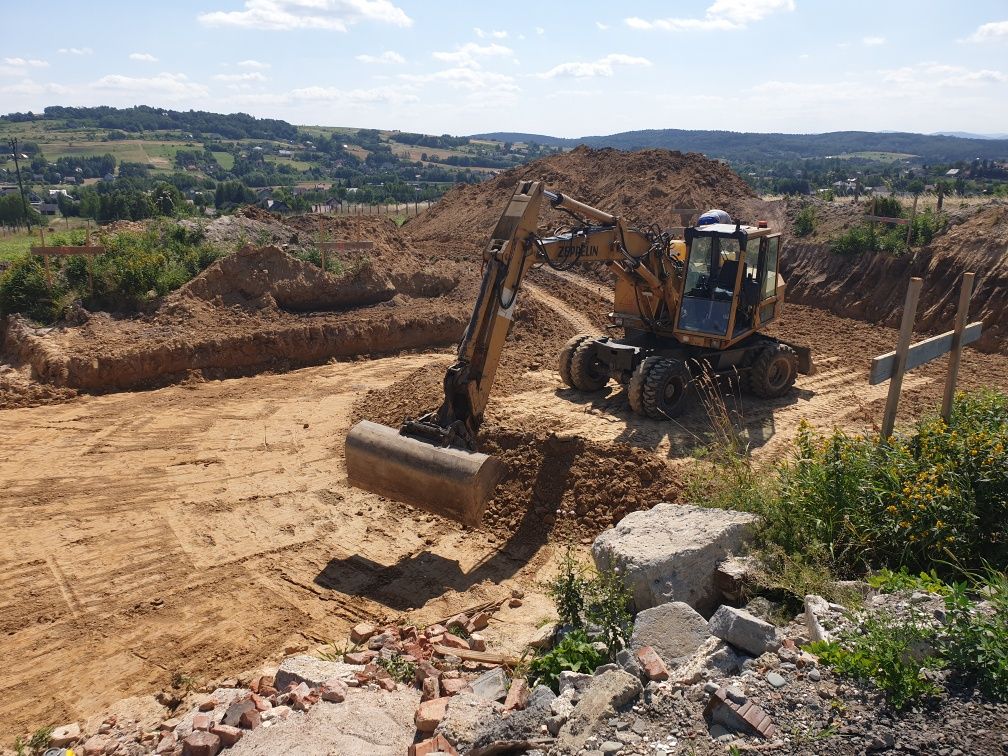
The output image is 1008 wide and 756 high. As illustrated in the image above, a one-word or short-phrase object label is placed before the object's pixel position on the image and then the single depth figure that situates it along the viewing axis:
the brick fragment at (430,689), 5.36
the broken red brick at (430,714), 4.84
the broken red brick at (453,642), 6.32
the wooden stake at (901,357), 6.05
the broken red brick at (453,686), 5.36
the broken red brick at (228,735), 5.12
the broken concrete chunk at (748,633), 4.66
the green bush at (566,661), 5.15
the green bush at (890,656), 3.97
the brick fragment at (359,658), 6.12
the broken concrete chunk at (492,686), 5.06
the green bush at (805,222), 22.70
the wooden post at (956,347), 6.60
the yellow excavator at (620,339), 7.89
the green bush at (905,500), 5.33
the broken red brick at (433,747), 4.52
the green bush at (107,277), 15.23
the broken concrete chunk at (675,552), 5.68
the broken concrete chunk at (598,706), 4.23
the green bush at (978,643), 3.91
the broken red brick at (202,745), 5.06
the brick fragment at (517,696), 4.84
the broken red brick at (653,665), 4.60
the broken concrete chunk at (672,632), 4.93
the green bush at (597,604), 5.45
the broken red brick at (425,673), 5.66
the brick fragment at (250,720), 5.28
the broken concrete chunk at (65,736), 5.60
